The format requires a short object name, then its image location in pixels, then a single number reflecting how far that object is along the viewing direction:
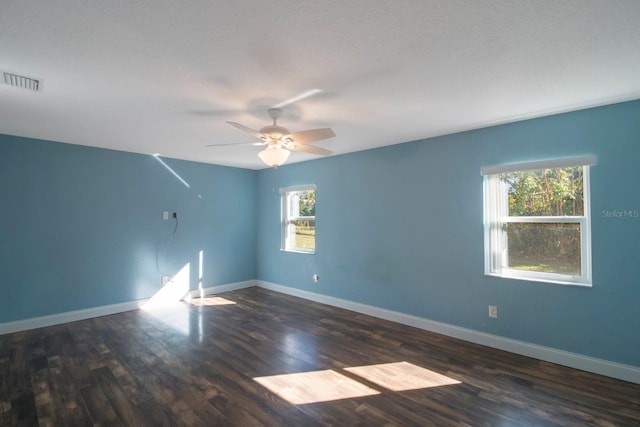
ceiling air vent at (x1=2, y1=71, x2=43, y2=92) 2.10
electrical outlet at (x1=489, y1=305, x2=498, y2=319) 3.19
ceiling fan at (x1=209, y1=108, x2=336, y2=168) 2.52
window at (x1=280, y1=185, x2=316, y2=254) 5.19
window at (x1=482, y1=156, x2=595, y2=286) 2.81
